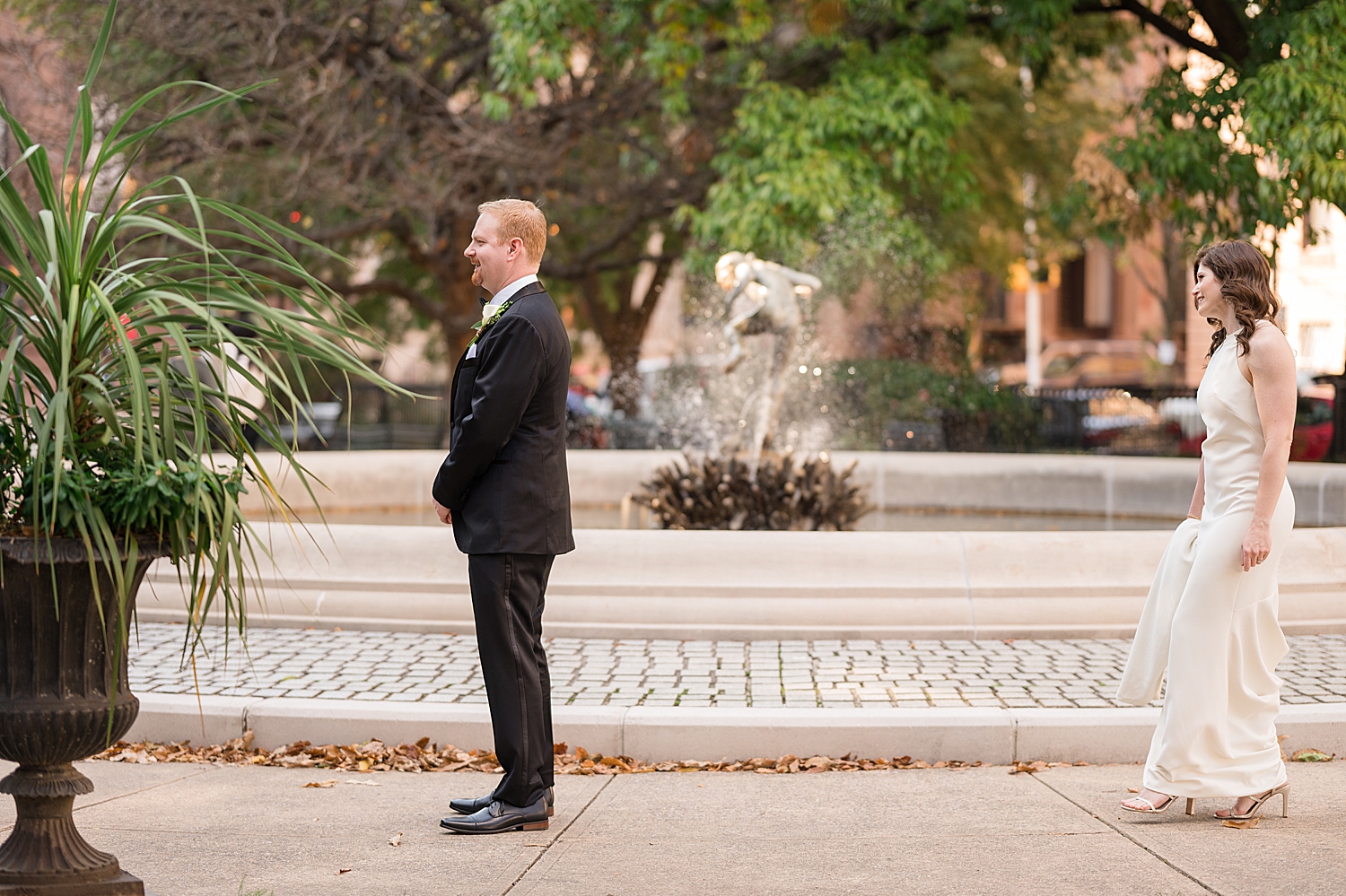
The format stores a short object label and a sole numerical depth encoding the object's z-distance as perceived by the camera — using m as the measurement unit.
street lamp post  27.45
